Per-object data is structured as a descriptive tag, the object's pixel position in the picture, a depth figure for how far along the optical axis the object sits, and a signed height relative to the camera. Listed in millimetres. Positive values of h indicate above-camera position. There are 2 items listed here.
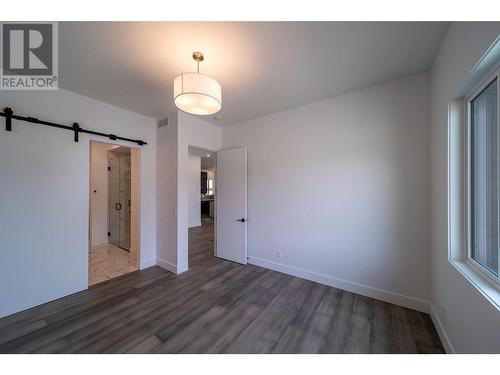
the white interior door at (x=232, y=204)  3457 -323
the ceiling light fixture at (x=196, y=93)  1515 +784
